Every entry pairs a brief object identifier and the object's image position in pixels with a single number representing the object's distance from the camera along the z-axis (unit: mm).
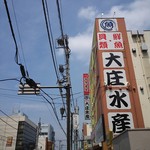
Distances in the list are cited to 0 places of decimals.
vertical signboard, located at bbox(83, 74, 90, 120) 27250
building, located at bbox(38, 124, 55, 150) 92662
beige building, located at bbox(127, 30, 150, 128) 18609
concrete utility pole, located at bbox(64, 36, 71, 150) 12217
